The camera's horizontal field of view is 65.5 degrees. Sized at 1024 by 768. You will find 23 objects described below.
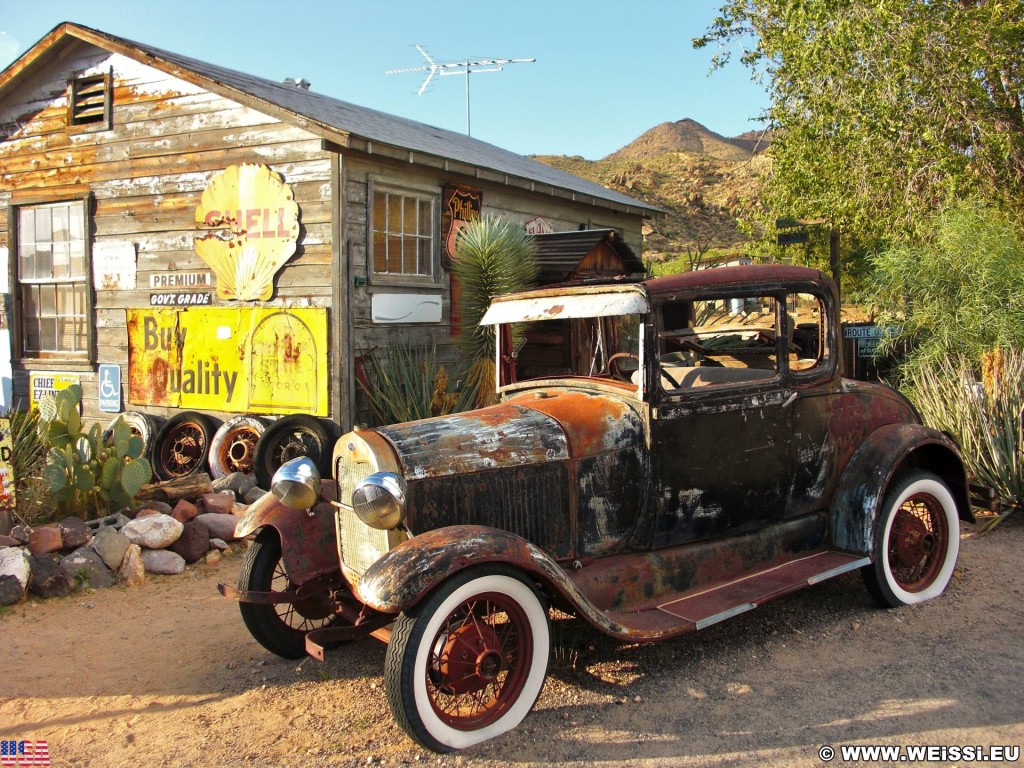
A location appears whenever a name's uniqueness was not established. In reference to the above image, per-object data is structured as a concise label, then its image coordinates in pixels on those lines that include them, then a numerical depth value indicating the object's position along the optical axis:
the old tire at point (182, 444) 8.30
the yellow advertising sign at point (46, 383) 9.67
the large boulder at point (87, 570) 5.08
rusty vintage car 3.12
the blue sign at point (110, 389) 9.34
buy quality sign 8.00
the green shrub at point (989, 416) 6.25
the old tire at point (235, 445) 7.95
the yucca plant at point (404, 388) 7.89
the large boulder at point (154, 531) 5.52
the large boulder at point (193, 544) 5.66
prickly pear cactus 5.84
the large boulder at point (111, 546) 5.27
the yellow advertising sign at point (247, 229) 8.14
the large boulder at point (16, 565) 4.81
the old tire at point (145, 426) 8.62
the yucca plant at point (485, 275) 8.27
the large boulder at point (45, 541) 5.19
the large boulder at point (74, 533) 5.32
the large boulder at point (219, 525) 6.04
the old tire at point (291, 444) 7.36
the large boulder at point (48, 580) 4.91
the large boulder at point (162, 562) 5.41
